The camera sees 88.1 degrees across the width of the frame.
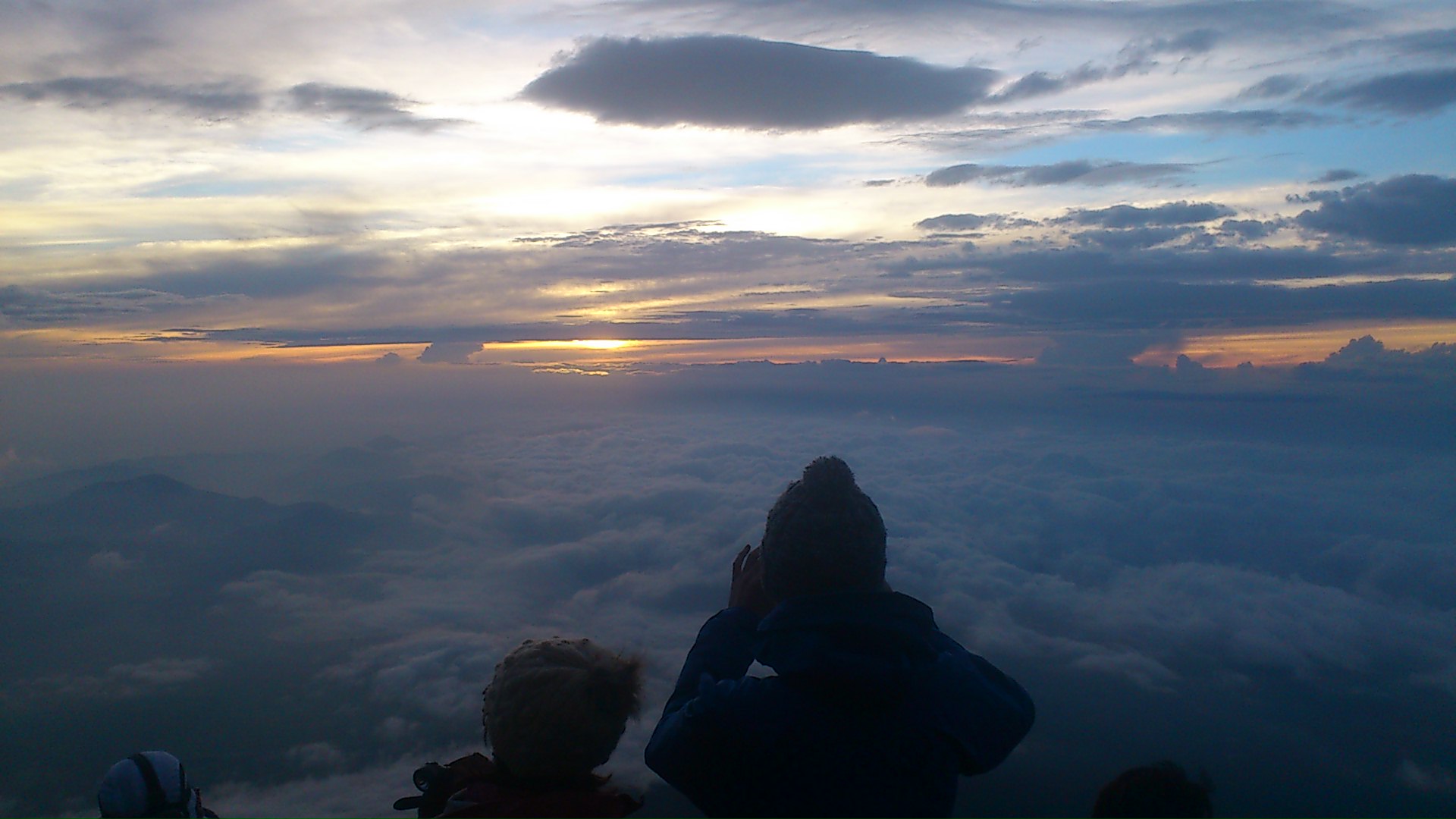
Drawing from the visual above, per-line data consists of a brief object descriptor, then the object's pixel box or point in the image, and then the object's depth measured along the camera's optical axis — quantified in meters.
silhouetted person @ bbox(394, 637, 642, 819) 2.62
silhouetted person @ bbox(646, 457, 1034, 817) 2.14
